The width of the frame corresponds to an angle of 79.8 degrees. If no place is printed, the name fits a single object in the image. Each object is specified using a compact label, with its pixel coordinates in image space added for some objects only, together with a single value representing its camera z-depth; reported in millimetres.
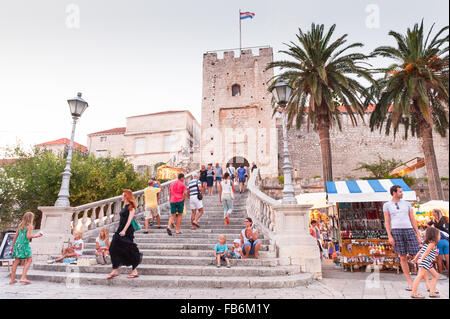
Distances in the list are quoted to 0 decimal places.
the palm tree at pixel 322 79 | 13609
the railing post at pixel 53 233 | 6945
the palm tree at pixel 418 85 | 12922
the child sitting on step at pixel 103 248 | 6097
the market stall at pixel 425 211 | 9116
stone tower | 26234
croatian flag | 26188
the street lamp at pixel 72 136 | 7383
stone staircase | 4840
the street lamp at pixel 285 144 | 6559
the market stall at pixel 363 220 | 7078
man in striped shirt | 8016
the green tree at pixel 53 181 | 15727
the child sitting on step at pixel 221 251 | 5586
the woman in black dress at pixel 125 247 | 5039
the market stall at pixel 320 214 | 10695
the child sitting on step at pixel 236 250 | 5930
